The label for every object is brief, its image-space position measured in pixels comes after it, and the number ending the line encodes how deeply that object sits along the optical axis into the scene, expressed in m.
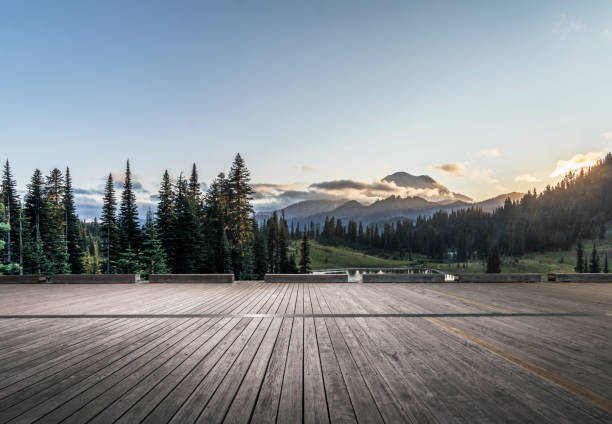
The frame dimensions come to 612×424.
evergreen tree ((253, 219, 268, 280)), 47.66
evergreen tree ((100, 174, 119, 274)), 36.06
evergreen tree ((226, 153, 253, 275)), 35.62
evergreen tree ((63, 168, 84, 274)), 37.38
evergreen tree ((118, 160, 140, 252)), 34.41
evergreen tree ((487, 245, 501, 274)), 100.32
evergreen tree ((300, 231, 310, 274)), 55.19
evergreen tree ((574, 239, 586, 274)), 93.99
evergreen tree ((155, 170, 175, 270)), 35.12
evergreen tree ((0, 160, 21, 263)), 31.19
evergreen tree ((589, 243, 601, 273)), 90.31
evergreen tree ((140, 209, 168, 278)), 29.08
